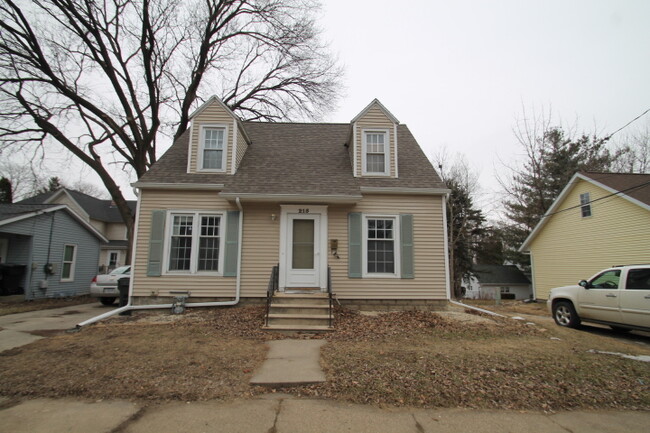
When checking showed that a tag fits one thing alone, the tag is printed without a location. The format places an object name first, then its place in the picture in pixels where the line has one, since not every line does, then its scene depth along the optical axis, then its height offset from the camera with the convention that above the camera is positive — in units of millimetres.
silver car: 11562 -970
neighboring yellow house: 12660 +1659
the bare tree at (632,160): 20516 +7075
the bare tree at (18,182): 33297 +8188
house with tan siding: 8797 +804
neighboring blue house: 13430 +378
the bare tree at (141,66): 13662 +9575
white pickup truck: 6926 -773
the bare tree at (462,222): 25844 +3557
